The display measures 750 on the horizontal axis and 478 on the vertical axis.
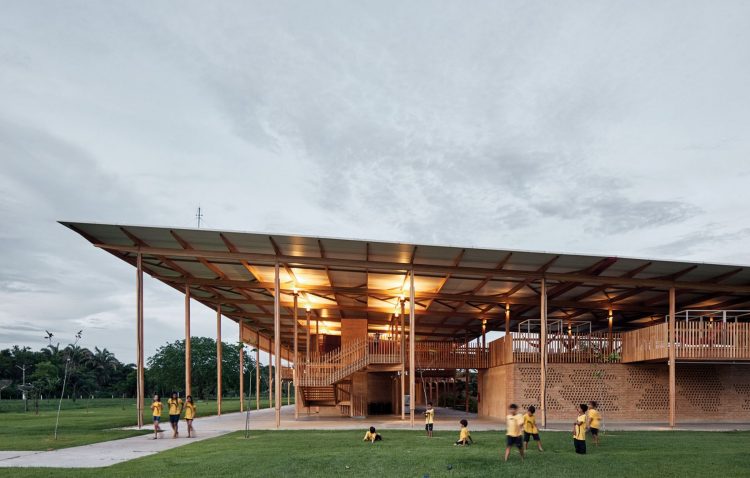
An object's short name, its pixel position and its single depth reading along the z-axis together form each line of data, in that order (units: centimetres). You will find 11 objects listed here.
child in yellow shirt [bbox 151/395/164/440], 2083
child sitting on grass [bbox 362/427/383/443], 1842
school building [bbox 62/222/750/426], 2458
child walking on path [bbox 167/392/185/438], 2148
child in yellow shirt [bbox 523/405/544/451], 1554
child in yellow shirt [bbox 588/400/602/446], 1730
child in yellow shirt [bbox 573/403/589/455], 1531
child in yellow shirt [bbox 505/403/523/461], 1416
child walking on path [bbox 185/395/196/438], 2194
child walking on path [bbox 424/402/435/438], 2001
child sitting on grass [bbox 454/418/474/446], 1759
